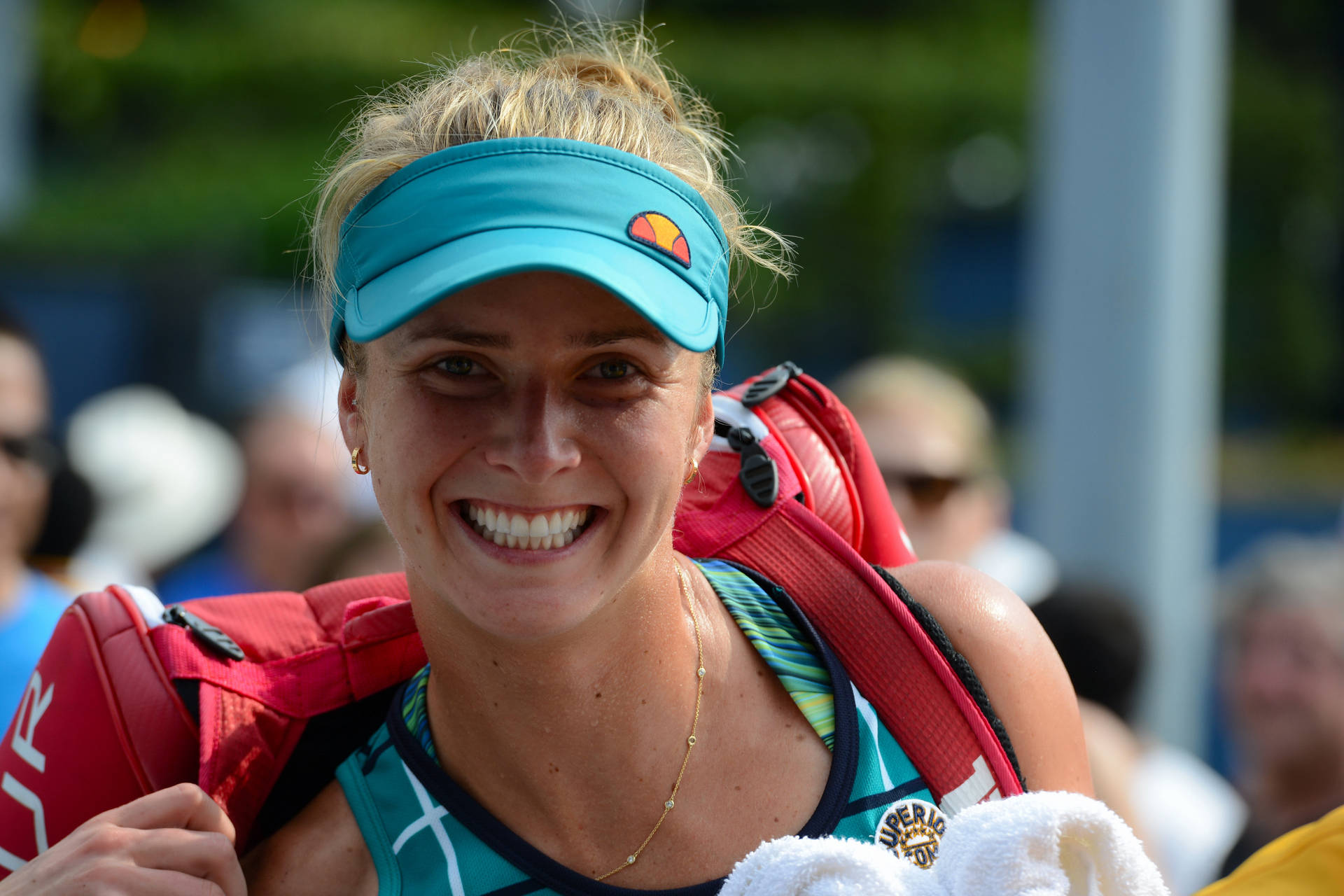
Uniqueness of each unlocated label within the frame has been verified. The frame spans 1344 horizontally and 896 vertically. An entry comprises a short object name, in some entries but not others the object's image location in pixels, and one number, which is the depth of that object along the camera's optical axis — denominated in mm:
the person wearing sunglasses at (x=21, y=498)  6316
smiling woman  2895
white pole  9367
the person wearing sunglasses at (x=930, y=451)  7320
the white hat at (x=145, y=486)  10703
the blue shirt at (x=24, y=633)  6145
